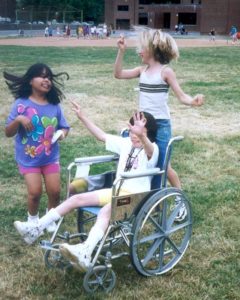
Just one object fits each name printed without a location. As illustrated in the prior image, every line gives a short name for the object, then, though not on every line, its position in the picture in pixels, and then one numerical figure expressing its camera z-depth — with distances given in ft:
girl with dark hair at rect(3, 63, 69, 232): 13.37
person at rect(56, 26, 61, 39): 178.71
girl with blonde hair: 13.15
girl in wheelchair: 10.61
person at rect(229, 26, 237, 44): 139.01
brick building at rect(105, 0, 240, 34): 202.90
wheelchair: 11.02
